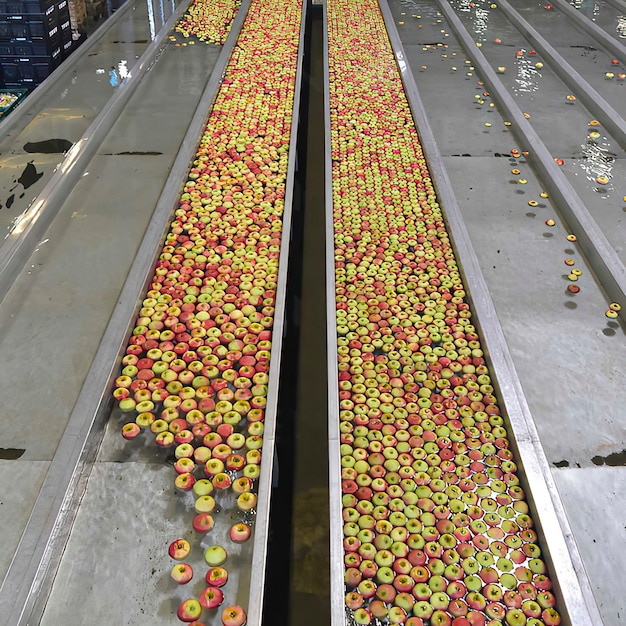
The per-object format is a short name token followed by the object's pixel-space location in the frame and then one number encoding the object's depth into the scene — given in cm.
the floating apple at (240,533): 231
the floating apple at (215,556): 225
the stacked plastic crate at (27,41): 597
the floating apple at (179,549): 226
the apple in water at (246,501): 240
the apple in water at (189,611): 210
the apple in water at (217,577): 218
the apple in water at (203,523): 234
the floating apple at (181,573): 219
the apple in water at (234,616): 206
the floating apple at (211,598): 213
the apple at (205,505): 240
